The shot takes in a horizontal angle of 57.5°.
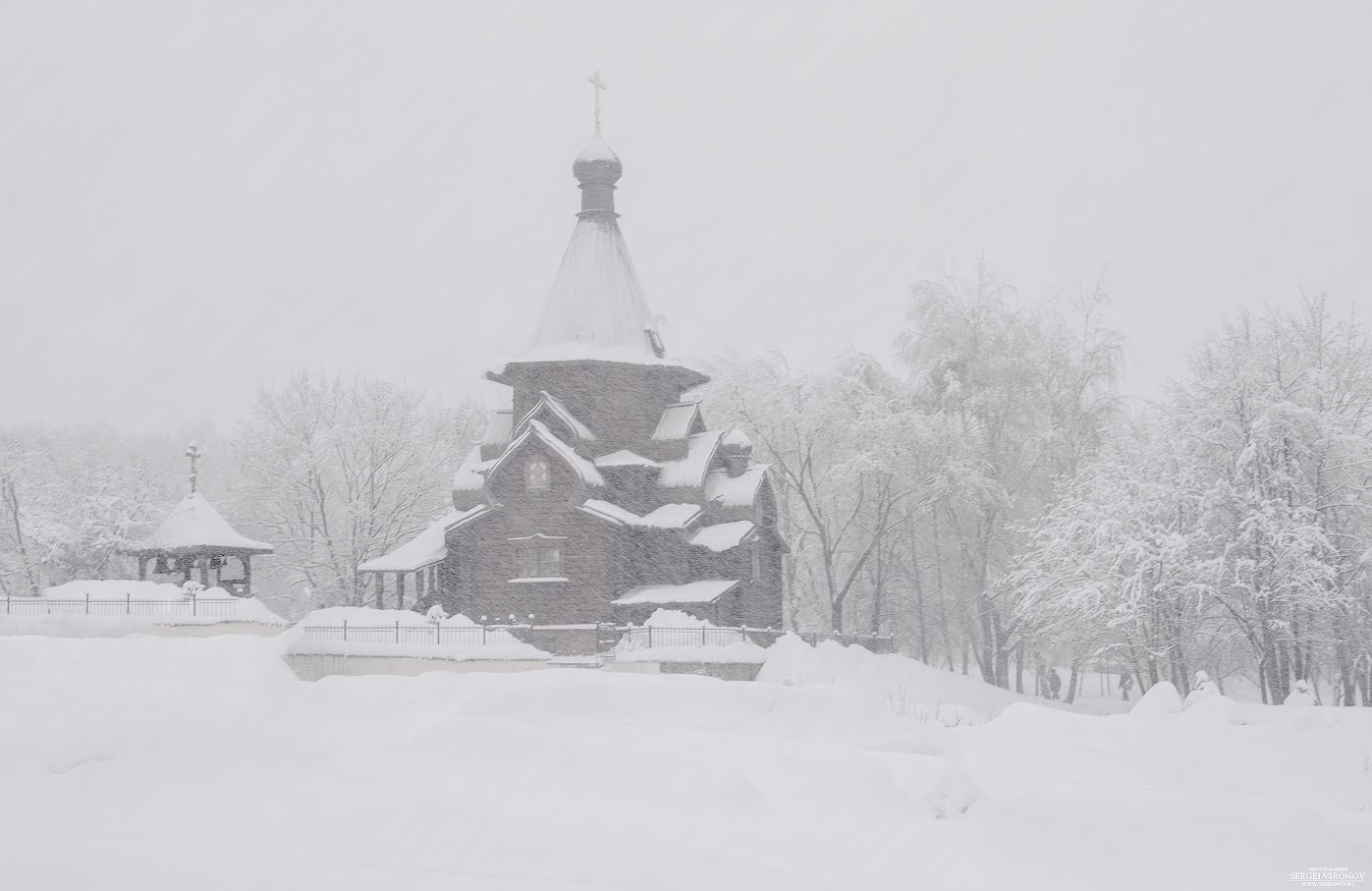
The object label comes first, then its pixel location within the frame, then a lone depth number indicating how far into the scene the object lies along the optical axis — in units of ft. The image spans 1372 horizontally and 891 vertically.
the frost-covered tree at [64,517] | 151.02
